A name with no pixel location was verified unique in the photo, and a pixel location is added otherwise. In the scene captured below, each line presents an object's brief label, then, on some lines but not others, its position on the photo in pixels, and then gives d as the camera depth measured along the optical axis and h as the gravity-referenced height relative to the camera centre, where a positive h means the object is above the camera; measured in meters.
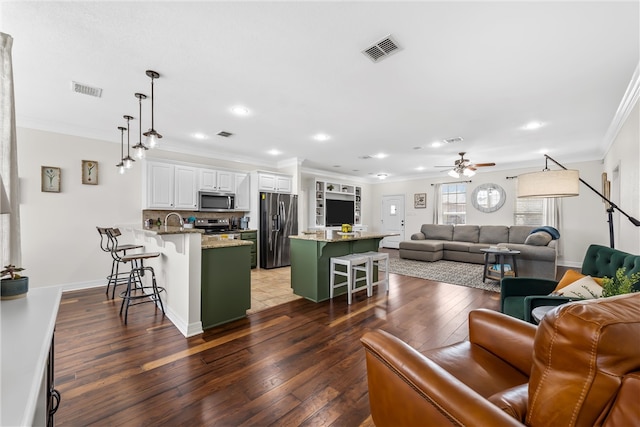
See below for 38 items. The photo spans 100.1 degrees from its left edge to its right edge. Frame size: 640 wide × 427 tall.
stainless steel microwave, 5.32 +0.25
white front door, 9.27 -0.11
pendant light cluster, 2.57 +0.75
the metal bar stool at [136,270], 3.04 -0.65
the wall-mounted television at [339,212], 8.27 +0.06
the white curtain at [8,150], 1.58 +0.38
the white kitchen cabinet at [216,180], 5.32 +0.69
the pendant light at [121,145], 3.86 +1.15
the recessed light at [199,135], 4.40 +1.32
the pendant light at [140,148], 2.93 +0.72
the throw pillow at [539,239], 5.29 -0.49
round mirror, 7.22 +0.46
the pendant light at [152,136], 2.55 +0.76
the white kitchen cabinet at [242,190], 5.89 +0.52
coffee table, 4.51 -0.79
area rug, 4.64 -1.19
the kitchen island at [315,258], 3.62 -0.62
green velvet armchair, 1.97 -0.63
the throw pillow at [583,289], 1.94 -0.56
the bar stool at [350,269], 3.54 -0.79
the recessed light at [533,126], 3.91 +1.33
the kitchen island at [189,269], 2.62 -0.59
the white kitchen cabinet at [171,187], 4.67 +0.50
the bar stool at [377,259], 3.82 -0.68
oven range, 5.41 -0.25
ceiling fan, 5.44 +0.93
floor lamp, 2.35 +0.27
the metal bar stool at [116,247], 3.30 -0.47
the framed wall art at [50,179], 3.87 +0.51
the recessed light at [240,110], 3.37 +1.34
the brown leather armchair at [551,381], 0.63 -0.46
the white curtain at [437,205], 8.27 +0.28
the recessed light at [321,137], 4.52 +1.34
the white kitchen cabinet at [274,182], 5.96 +0.72
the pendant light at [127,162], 3.60 +0.70
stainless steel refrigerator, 5.88 -0.30
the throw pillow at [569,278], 2.21 -0.54
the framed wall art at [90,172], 4.18 +0.66
